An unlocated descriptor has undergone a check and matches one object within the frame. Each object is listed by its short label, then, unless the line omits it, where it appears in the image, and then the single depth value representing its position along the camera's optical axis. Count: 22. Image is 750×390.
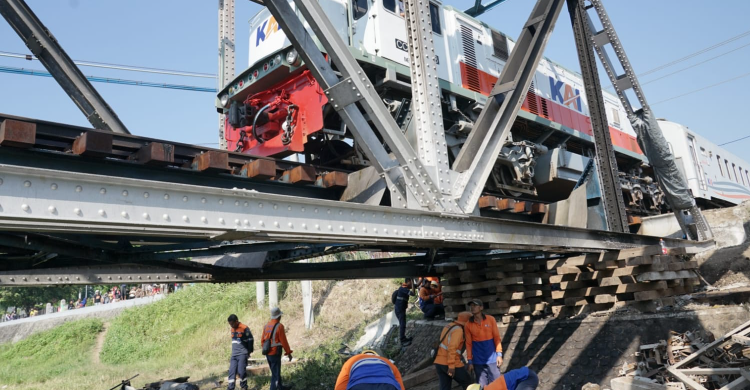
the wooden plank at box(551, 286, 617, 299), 7.50
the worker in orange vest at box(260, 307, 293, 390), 9.08
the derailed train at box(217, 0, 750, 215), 7.24
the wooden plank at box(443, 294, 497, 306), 9.07
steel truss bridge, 2.83
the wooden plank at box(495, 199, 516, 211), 7.25
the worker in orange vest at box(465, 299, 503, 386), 6.66
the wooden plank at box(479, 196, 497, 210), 7.02
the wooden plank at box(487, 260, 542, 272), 8.34
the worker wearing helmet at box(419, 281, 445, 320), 11.02
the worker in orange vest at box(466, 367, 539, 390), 3.45
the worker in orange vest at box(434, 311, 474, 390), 6.73
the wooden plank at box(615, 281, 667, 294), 7.07
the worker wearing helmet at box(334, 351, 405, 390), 2.41
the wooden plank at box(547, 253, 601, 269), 7.44
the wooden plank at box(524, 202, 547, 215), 7.59
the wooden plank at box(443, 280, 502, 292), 8.84
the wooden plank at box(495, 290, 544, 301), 8.44
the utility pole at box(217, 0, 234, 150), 8.50
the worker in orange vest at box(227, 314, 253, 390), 9.47
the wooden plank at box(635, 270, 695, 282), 6.97
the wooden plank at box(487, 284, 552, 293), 8.46
